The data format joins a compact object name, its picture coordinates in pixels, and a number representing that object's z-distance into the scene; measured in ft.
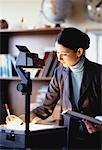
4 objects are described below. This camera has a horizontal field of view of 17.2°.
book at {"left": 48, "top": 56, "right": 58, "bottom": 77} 11.92
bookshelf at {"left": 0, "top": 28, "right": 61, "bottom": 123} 12.63
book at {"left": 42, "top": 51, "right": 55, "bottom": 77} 11.92
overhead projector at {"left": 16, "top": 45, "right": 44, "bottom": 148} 5.11
